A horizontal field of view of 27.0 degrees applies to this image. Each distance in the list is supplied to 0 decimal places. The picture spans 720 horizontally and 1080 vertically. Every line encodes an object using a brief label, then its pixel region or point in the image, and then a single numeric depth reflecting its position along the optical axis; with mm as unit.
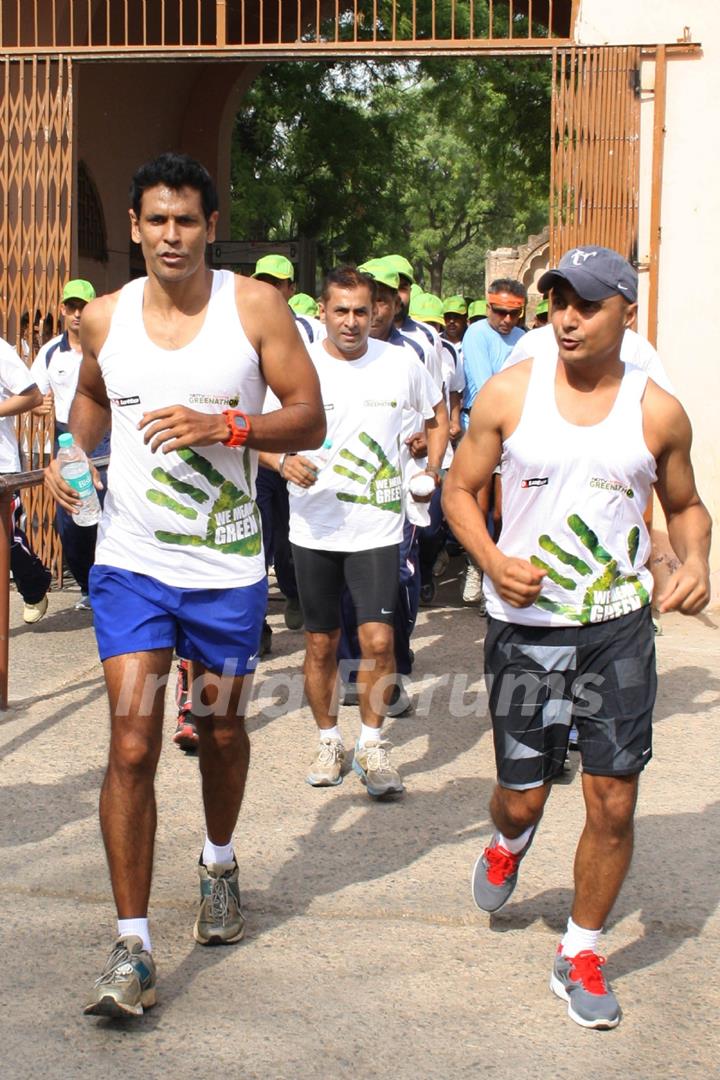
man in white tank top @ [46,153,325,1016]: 3938
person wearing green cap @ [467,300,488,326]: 16250
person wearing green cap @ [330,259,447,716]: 7012
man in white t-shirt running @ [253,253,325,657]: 8453
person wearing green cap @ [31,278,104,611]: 9648
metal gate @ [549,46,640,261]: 9656
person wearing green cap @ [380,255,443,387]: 7525
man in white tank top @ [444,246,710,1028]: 3883
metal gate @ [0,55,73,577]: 10375
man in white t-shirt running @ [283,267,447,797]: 6039
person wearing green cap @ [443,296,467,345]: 15422
